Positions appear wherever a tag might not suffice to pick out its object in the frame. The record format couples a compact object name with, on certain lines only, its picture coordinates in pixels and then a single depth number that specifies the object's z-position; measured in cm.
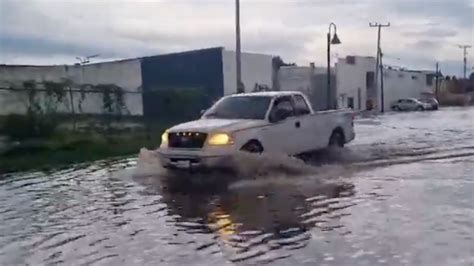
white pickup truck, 1439
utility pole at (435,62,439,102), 9856
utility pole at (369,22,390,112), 7903
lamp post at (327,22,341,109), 3650
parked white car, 7262
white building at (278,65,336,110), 6262
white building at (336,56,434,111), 7162
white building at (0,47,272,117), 4719
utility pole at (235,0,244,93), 2941
